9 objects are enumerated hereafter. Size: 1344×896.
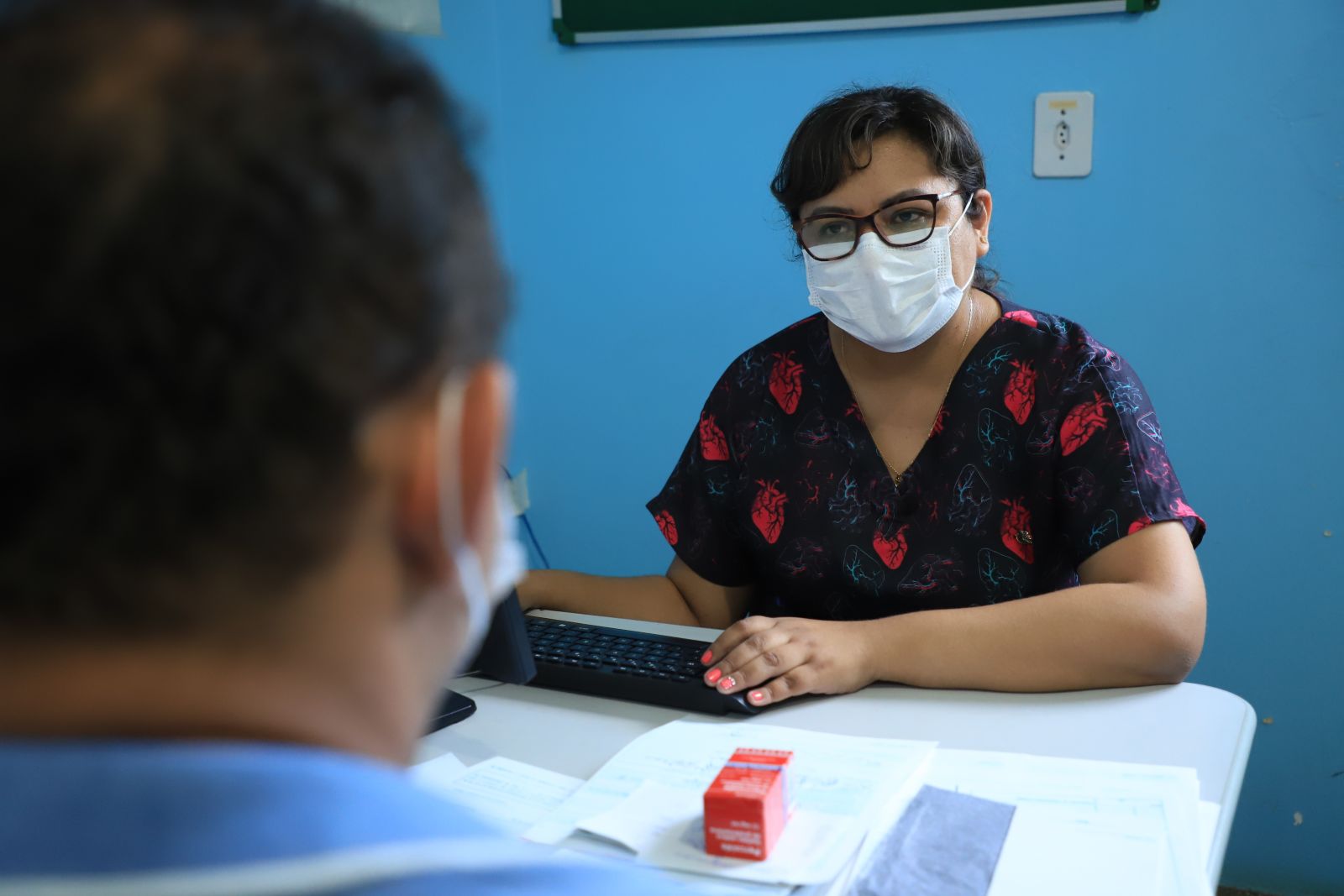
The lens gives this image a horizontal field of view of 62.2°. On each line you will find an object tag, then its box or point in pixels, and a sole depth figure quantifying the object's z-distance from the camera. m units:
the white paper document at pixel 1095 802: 0.81
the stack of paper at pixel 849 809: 0.80
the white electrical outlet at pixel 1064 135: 1.91
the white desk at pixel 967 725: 1.00
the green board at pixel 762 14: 1.91
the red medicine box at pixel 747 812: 0.82
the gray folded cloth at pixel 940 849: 0.79
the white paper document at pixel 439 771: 0.99
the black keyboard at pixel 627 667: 1.13
